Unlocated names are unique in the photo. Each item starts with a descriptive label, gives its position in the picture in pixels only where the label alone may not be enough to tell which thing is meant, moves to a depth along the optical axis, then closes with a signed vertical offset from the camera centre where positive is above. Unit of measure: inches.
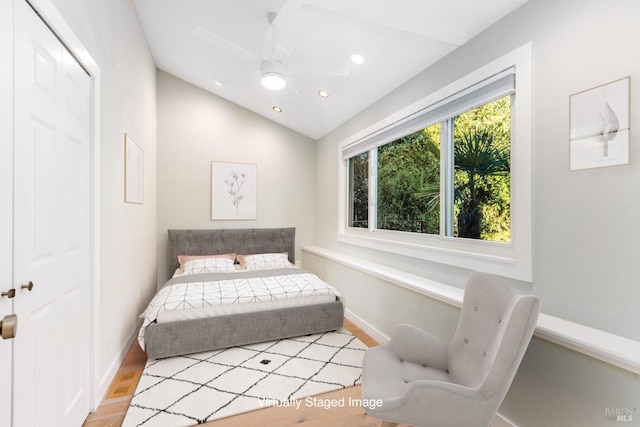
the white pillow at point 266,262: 157.2 -26.6
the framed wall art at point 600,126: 51.3 +16.1
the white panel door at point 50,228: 45.4 -2.7
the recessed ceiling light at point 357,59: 100.3 +54.0
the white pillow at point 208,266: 145.0 -26.8
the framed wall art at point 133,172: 97.7 +15.5
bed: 97.2 -35.7
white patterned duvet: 99.2 -30.6
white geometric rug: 72.6 -49.1
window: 68.7 +12.5
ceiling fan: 73.7 +47.4
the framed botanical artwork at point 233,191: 171.8 +13.7
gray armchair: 49.6 -31.7
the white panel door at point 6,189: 40.7 +3.6
